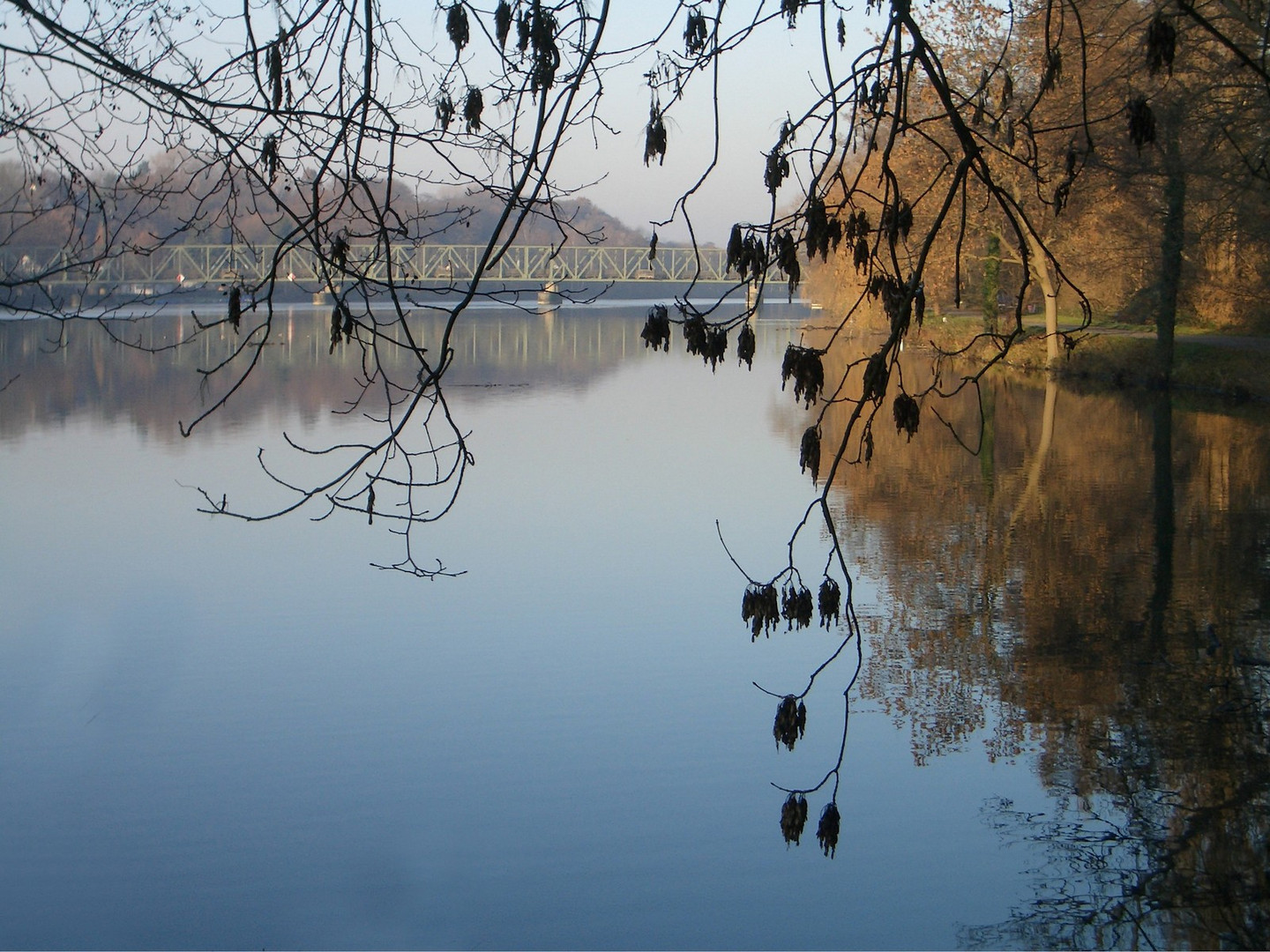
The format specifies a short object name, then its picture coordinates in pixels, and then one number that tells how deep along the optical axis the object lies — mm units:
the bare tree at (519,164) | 3648
